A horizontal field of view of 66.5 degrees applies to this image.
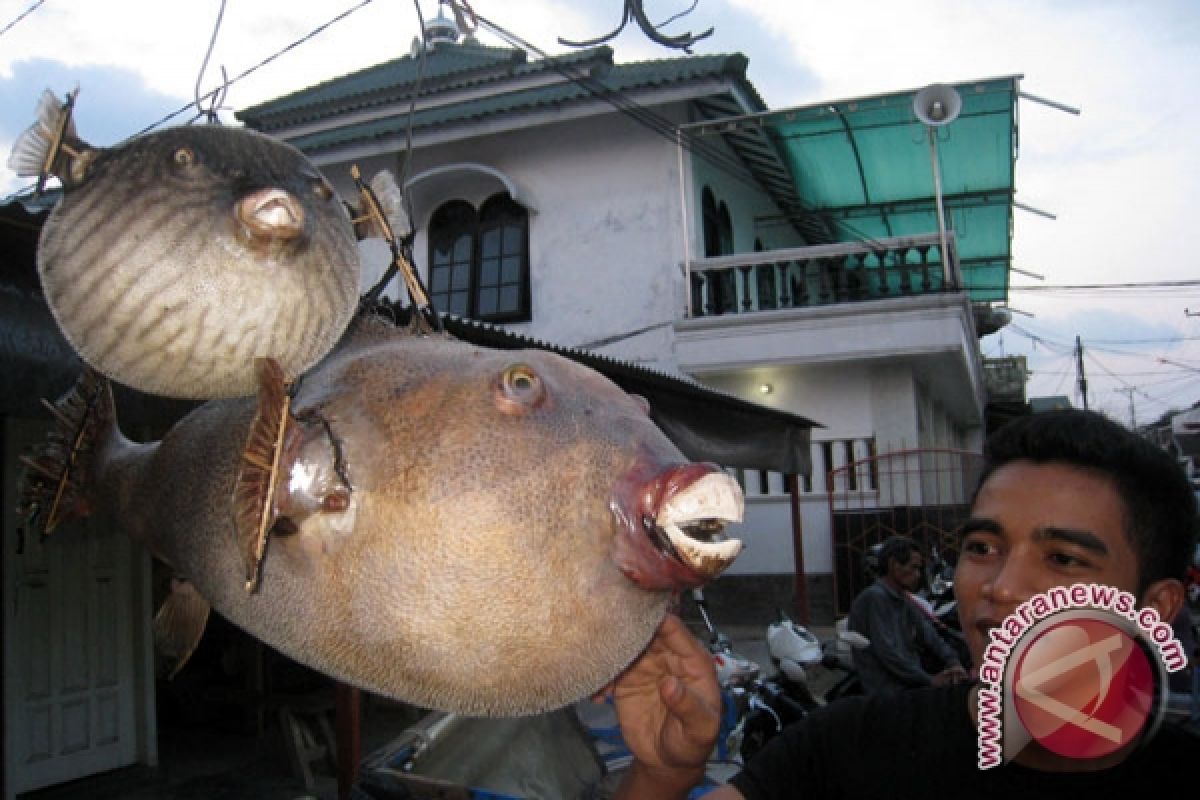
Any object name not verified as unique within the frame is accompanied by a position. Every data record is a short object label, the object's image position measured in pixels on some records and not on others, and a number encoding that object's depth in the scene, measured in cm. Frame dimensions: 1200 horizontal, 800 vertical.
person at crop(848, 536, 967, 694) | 452
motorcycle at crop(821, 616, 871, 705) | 528
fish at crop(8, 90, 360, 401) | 82
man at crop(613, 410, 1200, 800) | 116
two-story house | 930
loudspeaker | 798
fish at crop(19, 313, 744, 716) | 78
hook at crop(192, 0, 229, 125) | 116
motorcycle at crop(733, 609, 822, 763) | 462
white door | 454
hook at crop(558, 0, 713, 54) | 253
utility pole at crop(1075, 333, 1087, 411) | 3216
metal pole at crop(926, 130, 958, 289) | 863
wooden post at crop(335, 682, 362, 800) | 373
